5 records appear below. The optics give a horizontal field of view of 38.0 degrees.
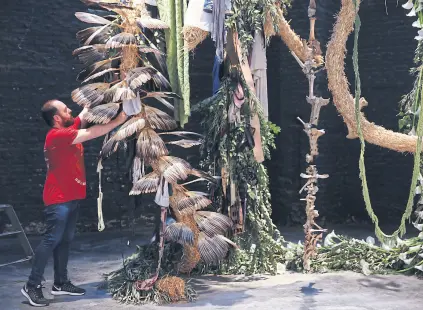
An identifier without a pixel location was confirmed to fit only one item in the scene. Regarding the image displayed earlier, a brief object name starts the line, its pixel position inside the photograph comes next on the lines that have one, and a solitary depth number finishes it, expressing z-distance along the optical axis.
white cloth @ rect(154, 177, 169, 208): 4.43
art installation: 4.46
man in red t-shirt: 4.41
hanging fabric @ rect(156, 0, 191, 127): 4.72
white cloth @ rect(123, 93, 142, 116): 4.44
